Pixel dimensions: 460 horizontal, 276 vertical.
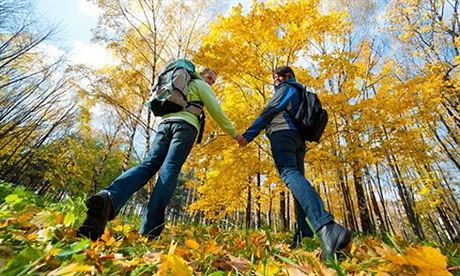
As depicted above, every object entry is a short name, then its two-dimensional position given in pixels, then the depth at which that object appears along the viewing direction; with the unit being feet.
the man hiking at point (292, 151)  4.60
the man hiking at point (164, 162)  5.84
